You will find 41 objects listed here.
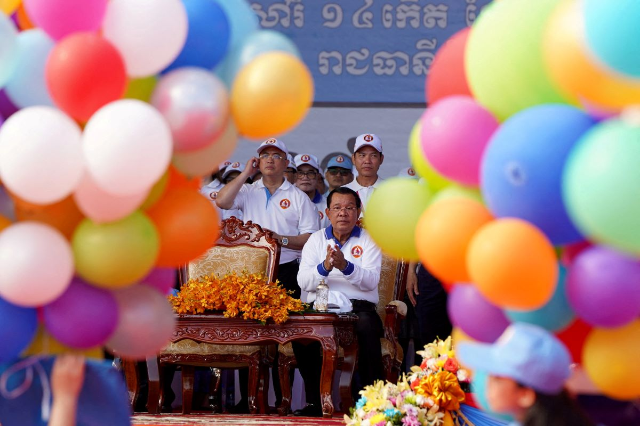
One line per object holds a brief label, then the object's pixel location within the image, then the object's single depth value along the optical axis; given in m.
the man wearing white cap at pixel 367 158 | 12.72
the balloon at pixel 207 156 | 8.39
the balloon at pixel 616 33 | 5.97
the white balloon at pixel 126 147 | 7.25
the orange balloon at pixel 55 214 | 7.85
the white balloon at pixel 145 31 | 7.75
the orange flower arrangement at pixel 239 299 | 11.70
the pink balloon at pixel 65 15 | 7.72
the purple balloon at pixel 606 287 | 6.56
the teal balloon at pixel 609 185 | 6.01
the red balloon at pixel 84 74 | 7.45
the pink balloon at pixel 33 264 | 7.44
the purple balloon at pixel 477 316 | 7.55
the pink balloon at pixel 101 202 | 7.55
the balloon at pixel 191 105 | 7.81
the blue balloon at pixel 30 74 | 7.81
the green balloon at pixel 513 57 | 6.94
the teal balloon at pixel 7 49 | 7.53
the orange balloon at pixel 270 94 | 7.93
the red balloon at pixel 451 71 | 8.16
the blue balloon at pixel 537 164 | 6.55
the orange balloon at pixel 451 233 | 7.35
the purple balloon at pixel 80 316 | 7.75
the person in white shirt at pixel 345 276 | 11.99
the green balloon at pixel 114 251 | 7.65
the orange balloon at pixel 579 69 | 6.21
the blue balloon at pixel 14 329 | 7.64
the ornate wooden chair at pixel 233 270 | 11.94
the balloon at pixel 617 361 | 6.85
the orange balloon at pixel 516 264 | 6.59
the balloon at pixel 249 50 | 8.40
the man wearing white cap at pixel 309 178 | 12.96
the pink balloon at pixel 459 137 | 7.39
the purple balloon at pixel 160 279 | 8.66
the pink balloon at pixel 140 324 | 8.08
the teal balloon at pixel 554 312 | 7.17
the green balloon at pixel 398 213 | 8.50
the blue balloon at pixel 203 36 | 8.19
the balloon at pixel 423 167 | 8.24
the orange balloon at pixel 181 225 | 8.20
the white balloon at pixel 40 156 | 7.34
